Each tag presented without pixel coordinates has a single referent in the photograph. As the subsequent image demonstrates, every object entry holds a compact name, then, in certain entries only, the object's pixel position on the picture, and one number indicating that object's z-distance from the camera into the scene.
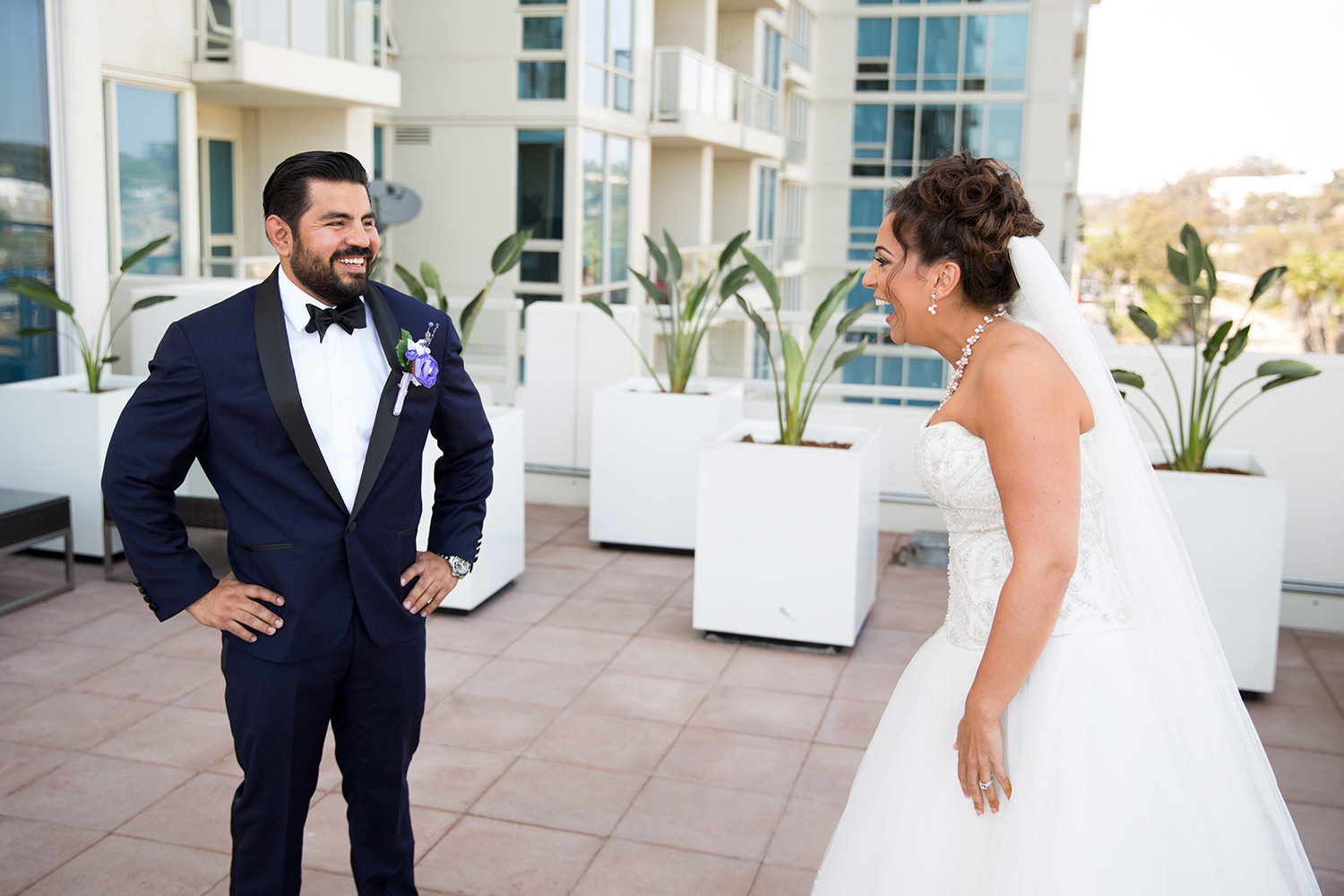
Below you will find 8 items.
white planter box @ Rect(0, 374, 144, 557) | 6.07
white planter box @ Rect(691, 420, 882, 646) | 5.23
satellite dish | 10.57
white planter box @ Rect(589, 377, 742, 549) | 6.77
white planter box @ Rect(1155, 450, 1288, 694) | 4.86
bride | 1.98
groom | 2.36
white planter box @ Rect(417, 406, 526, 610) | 5.62
